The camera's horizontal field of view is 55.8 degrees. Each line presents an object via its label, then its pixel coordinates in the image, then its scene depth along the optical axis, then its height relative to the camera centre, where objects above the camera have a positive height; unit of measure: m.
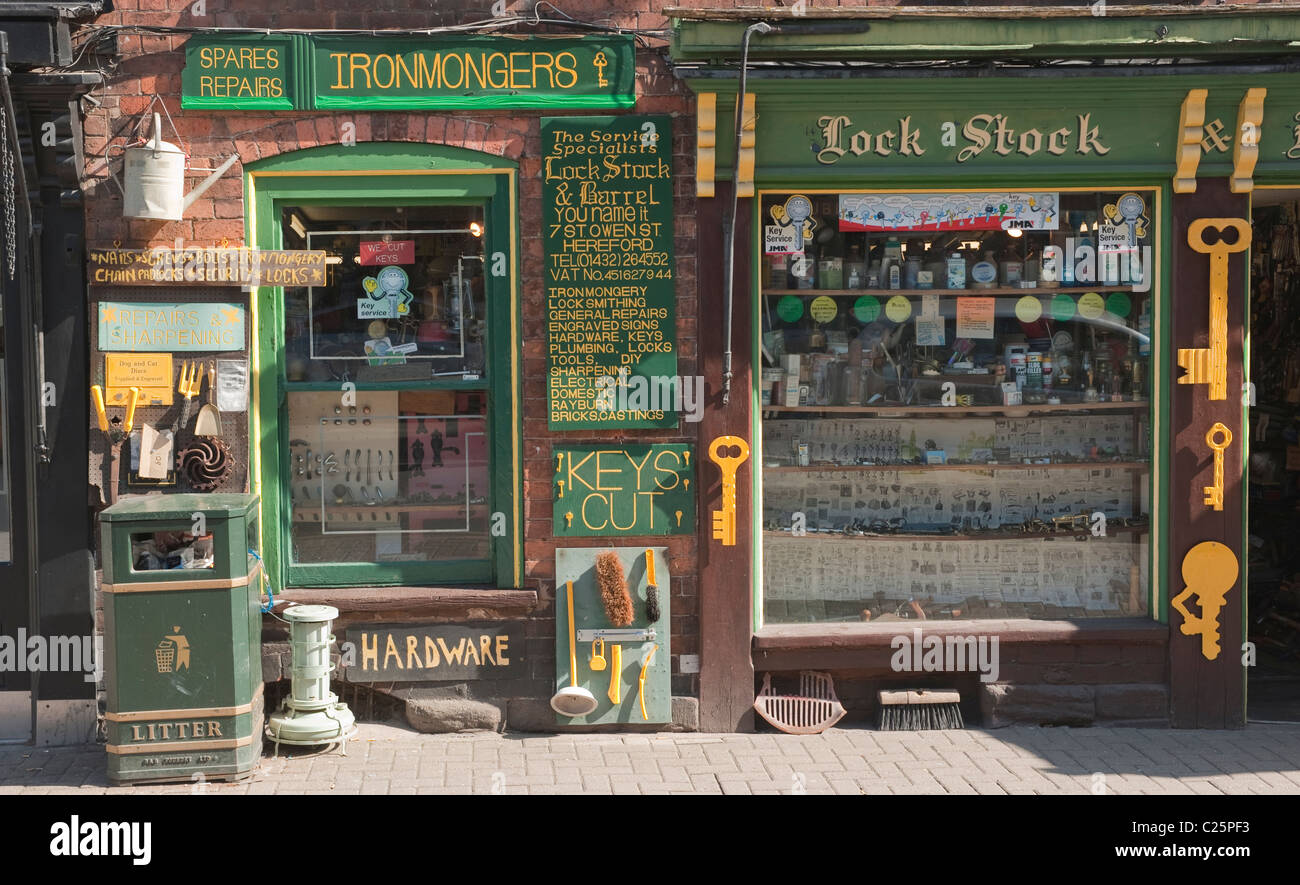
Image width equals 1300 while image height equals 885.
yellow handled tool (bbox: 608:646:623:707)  6.56 -1.37
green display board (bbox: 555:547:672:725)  6.61 -1.22
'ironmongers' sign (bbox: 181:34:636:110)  6.34 +1.81
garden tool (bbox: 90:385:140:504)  6.38 -0.08
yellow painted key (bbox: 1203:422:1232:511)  6.68 -0.20
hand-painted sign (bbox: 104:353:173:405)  6.40 +0.23
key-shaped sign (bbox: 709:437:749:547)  6.59 -0.27
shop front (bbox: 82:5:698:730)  6.39 +0.40
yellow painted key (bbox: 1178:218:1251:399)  6.61 +0.47
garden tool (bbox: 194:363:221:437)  6.42 +0.02
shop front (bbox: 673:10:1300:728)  6.50 +0.21
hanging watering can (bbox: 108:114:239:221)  6.12 +1.21
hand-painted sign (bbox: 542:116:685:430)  6.48 +0.80
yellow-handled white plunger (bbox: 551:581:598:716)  6.50 -1.51
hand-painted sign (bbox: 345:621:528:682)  6.58 -1.26
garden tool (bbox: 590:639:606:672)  6.59 -1.28
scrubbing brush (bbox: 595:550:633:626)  6.55 -0.93
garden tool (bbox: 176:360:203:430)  6.41 +0.20
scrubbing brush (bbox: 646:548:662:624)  6.54 -0.99
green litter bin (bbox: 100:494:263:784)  5.71 -1.06
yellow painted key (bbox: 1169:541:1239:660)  6.71 -0.95
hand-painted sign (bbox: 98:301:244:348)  6.38 +0.49
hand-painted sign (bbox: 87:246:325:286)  6.32 +0.80
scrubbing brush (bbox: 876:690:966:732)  6.68 -1.63
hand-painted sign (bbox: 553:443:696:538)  6.60 -0.40
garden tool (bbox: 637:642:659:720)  6.62 -1.40
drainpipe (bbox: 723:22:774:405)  6.38 +0.76
